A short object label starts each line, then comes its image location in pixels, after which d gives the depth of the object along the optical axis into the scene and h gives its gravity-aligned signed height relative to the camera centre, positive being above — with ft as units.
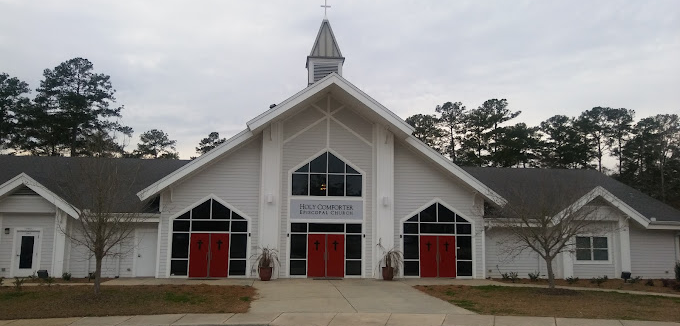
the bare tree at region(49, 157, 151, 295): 47.96 +2.92
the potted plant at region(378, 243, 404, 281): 66.80 -3.50
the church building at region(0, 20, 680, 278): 65.57 +2.41
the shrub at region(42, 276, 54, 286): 54.13 -5.55
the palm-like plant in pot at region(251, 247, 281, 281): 64.44 -3.47
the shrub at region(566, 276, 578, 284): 68.03 -5.52
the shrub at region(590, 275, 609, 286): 65.61 -5.41
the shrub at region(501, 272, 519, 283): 69.99 -5.38
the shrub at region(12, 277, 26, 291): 49.90 -5.21
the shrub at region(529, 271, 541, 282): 70.49 -5.24
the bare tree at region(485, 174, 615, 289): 54.85 +2.52
